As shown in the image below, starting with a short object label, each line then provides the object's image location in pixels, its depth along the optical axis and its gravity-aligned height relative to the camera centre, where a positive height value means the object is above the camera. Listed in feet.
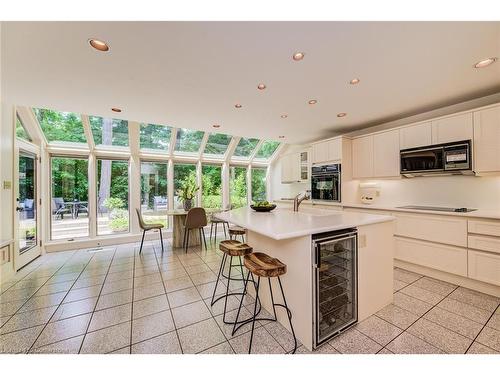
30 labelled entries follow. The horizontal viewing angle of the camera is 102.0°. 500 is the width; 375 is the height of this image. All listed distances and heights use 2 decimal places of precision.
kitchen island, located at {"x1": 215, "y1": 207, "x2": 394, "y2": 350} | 5.16 -2.19
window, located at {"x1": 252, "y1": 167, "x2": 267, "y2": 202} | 22.85 +0.45
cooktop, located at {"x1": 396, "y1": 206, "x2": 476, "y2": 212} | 9.13 -1.08
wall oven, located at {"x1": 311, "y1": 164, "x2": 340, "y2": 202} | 13.87 +0.34
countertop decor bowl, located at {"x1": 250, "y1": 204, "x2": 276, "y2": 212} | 9.11 -0.92
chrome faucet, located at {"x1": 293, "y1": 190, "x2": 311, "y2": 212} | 8.65 -0.59
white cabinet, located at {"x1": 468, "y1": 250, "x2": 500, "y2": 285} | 7.43 -3.07
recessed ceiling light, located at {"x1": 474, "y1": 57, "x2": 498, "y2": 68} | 6.61 +4.14
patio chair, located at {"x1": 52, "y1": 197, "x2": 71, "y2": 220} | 14.39 -1.30
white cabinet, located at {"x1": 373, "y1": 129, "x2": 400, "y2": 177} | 11.44 +1.93
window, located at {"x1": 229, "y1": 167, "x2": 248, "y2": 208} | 21.34 +0.23
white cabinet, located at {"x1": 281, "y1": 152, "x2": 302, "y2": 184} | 18.21 +1.85
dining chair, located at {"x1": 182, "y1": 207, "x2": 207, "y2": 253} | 13.62 -2.18
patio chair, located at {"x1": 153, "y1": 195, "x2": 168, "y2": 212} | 17.52 -1.24
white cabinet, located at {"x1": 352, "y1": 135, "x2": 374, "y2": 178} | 12.80 +1.96
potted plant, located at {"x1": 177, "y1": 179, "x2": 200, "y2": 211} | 15.14 -0.56
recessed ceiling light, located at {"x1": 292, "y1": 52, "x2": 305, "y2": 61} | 6.23 +4.14
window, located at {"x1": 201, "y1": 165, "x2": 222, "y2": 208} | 19.69 +0.23
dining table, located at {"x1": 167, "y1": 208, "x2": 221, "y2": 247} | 14.71 -3.12
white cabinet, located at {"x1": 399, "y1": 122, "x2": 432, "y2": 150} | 10.14 +2.65
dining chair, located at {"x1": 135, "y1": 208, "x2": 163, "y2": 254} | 13.61 -2.54
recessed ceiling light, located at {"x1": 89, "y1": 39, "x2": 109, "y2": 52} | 5.63 +4.14
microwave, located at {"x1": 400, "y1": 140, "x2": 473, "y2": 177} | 8.77 +1.27
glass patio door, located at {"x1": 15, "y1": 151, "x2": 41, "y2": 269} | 10.75 -1.17
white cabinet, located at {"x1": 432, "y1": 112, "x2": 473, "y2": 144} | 8.85 +2.64
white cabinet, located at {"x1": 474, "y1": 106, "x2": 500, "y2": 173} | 8.10 +1.88
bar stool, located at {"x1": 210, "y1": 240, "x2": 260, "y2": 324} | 6.44 -2.00
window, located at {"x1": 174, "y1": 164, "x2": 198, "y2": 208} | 18.24 +0.90
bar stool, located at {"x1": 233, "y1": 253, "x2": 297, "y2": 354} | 4.91 -2.03
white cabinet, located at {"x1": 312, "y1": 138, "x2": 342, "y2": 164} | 13.84 +2.64
